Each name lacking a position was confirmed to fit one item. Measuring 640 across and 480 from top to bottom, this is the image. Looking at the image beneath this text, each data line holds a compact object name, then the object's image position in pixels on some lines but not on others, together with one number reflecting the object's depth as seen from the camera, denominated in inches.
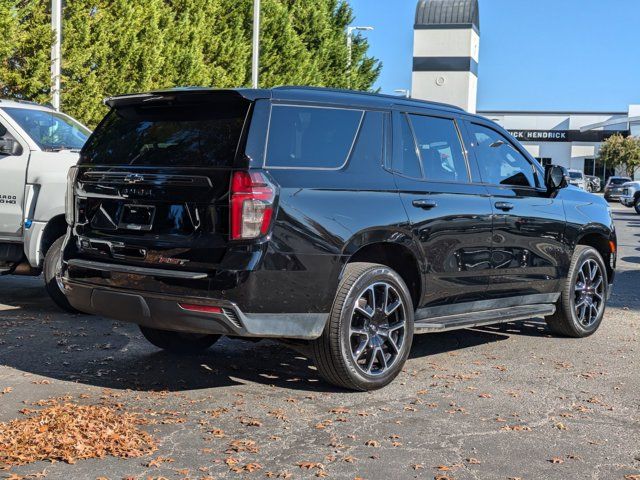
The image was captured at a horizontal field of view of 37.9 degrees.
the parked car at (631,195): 1519.4
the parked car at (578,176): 2077.1
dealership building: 2834.6
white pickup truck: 345.1
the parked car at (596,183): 2674.7
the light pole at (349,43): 1330.0
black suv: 213.3
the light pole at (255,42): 973.8
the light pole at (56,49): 639.1
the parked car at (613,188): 2116.1
